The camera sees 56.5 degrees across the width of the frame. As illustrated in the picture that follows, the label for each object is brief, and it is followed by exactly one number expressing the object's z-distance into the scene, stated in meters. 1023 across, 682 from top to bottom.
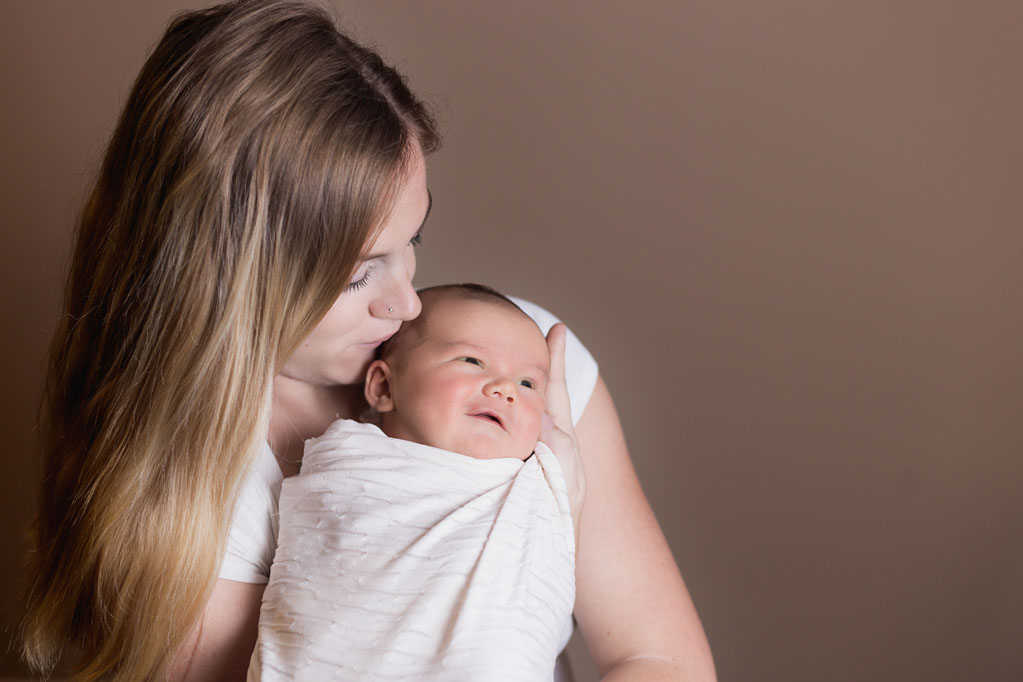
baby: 1.14
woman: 1.20
